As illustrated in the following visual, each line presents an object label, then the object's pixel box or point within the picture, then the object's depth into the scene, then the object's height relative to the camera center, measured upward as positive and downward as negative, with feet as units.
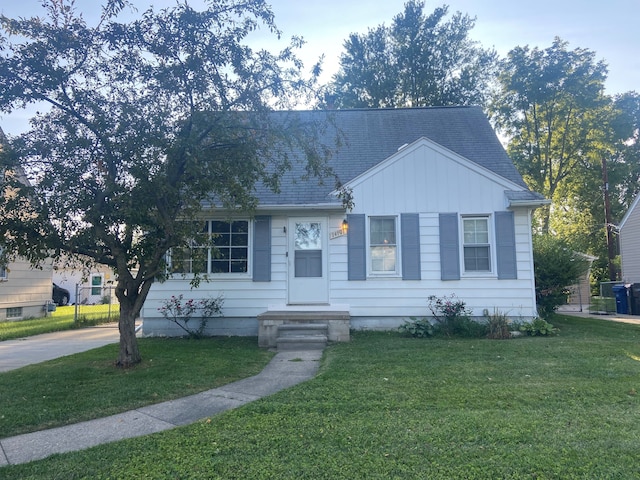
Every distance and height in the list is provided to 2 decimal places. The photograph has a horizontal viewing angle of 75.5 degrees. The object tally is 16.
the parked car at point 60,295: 74.53 -2.80
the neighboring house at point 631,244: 61.67 +5.05
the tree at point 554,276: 34.94 +0.11
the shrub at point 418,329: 28.48 -3.52
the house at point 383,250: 30.71 +2.13
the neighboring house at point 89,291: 77.56 -2.12
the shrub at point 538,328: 28.68 -3.56
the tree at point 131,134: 17.94 +6.66
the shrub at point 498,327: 27.76 -3.37
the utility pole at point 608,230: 67.72 +7.64
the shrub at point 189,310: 30.68 -2.31
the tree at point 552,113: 76.02 +31.66
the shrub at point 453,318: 28.86 -2.87
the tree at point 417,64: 78.64 +41.22
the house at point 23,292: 43.68 -1.34
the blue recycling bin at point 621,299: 51.75 -2.80
